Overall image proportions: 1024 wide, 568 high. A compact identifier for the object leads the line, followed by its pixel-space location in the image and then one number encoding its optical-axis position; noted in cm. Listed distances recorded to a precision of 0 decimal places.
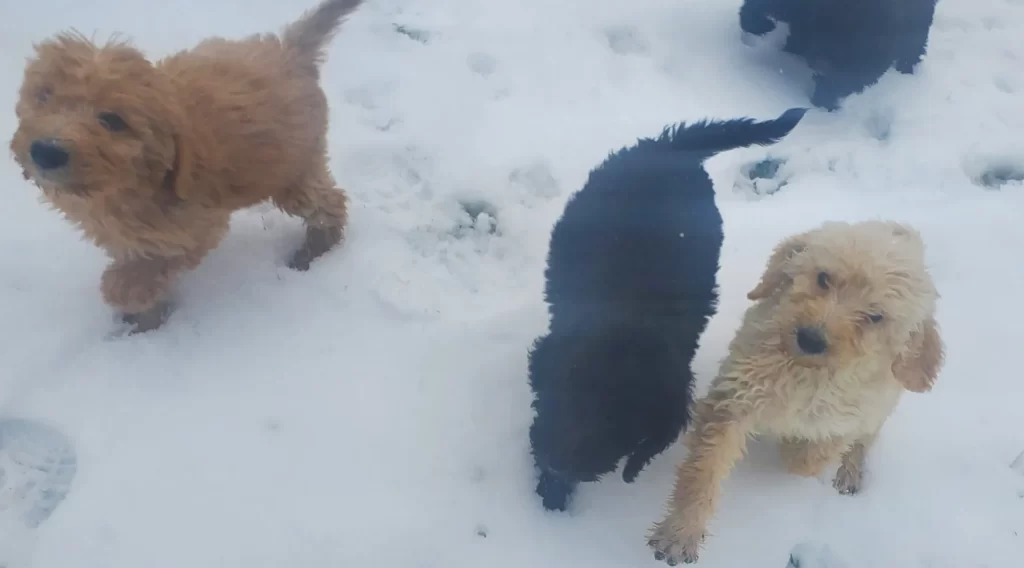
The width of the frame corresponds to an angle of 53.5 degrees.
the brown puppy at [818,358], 85
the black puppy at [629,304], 85
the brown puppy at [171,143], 83
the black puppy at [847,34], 133
